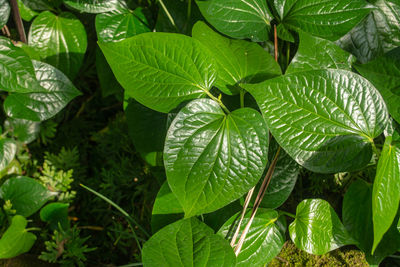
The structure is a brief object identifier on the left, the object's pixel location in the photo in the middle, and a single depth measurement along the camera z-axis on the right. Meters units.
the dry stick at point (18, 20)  1.10
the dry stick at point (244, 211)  1.00
